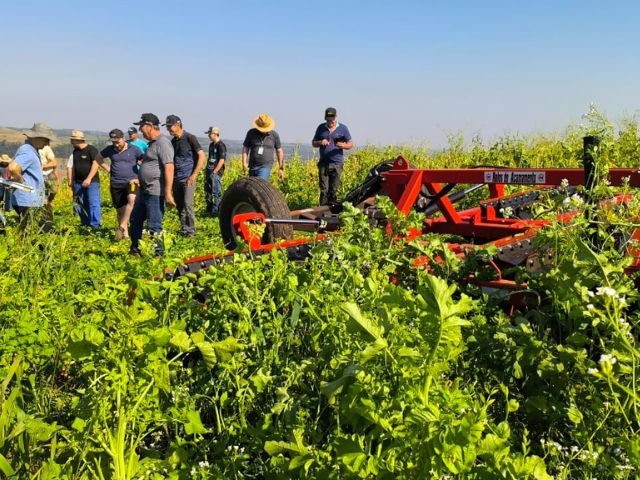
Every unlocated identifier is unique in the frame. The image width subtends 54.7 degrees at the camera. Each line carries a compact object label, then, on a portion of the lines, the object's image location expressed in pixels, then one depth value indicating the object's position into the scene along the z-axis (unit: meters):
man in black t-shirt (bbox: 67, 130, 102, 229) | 10.80
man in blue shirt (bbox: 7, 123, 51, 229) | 7.38
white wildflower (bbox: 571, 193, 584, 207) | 2.41
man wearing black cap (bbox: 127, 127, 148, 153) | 11.21
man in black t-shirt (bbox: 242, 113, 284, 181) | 10.78
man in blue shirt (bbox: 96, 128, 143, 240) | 9.73
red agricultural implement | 3.65
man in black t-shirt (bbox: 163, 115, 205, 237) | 9.34
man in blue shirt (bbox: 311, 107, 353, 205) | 11.30
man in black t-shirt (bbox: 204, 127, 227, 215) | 12.69
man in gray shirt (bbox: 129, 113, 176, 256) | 7.51
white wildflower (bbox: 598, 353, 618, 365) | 1.41
